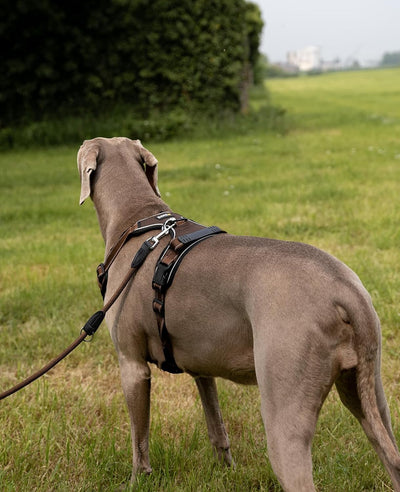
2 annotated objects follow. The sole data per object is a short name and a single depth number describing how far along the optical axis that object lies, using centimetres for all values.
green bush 1340
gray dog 186
